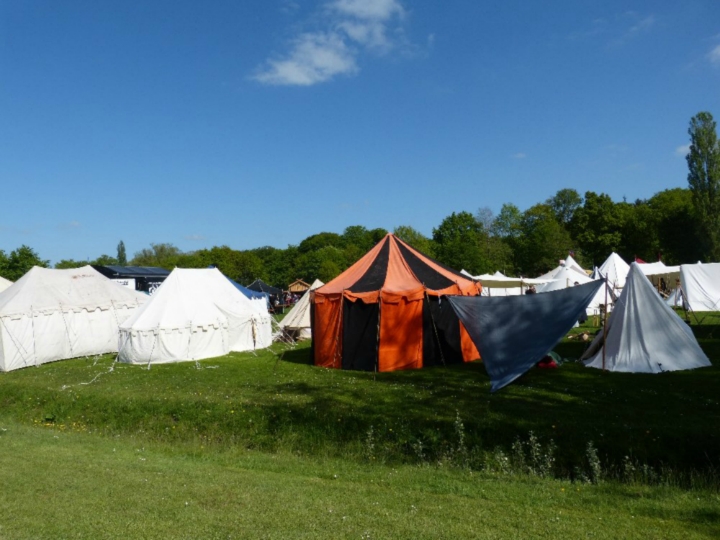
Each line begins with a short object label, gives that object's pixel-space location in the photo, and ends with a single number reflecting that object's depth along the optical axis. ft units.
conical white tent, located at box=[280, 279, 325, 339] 77.97
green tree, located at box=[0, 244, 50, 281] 146.82
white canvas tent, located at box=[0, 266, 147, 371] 61.26
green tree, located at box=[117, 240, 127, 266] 363.44
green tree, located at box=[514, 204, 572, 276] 201.16
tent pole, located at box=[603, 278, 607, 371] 42.73
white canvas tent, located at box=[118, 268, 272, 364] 59.26
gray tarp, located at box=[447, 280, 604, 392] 37.60
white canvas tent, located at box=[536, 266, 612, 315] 93.23
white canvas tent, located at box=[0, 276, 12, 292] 87.33
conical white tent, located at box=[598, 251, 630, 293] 101.09
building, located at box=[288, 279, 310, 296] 212.78
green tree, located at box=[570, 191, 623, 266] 195.52
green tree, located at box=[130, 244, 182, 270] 348.43
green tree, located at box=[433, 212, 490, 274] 190.19
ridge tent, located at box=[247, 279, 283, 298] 154.95
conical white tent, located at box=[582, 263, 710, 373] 40.96
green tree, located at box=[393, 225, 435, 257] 236.38
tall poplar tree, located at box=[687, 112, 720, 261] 160.15
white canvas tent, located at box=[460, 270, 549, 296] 91.37
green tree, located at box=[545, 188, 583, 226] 270.26
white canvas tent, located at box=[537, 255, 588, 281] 105.62
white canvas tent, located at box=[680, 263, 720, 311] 79.82
